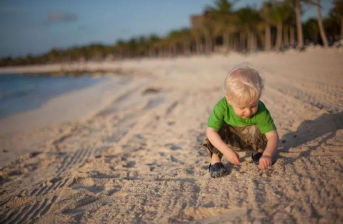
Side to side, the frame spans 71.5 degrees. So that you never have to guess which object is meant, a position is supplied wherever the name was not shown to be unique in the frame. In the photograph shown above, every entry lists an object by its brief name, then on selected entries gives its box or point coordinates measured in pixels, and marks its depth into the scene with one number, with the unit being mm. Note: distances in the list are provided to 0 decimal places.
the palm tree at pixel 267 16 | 28859
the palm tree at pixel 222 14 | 35062
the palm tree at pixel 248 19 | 32969
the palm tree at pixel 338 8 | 10234
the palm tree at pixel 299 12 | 17781
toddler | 1900
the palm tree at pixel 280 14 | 25984
